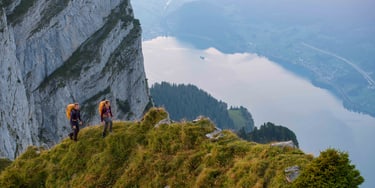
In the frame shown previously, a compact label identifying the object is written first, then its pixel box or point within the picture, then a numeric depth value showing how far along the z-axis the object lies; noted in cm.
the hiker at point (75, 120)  2100
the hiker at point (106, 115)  2084
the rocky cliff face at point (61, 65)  4862
